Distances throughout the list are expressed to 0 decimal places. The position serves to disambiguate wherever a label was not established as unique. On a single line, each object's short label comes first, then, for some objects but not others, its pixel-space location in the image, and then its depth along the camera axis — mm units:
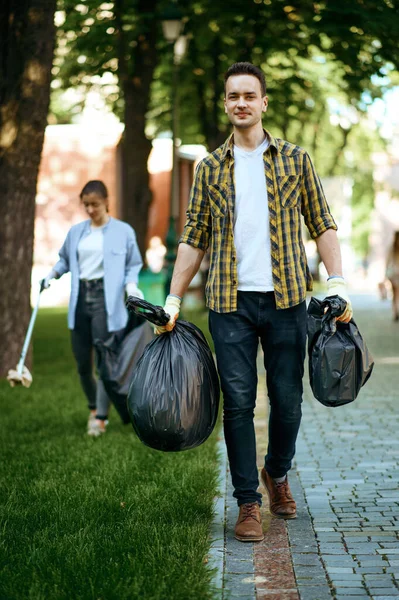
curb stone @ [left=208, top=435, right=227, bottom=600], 4336
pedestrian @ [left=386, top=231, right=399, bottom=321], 21219
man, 5086
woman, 7824
